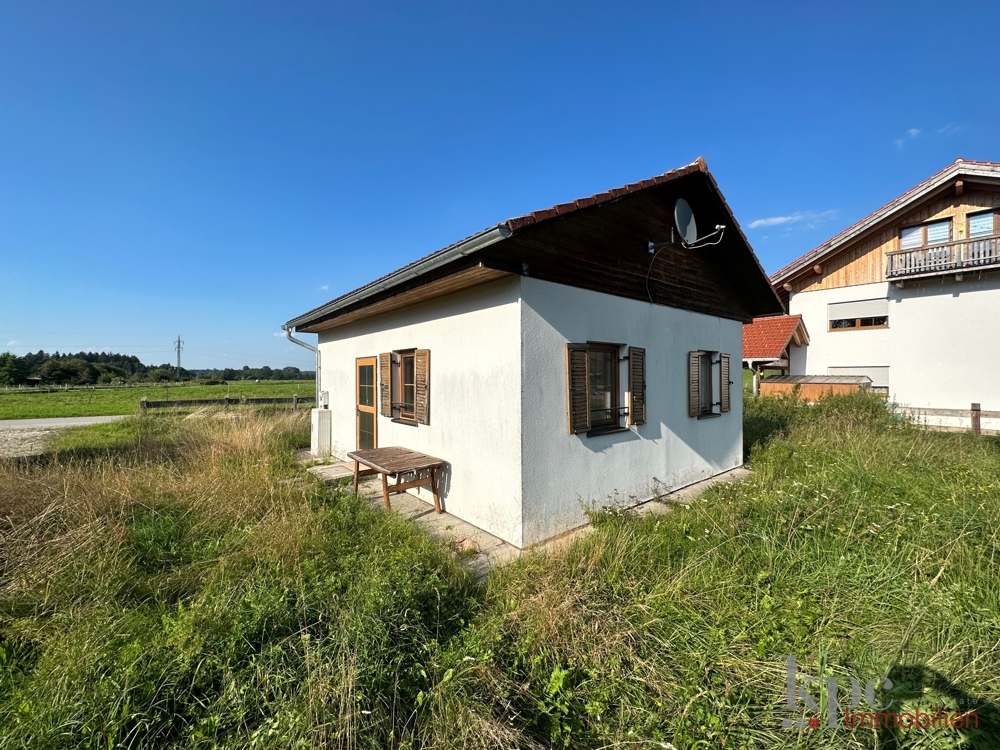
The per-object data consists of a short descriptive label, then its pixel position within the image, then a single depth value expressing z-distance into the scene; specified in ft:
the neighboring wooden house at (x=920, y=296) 42.27
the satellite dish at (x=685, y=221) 20.58
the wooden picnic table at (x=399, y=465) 16.85
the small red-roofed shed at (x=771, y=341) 50.67
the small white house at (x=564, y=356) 14.51
